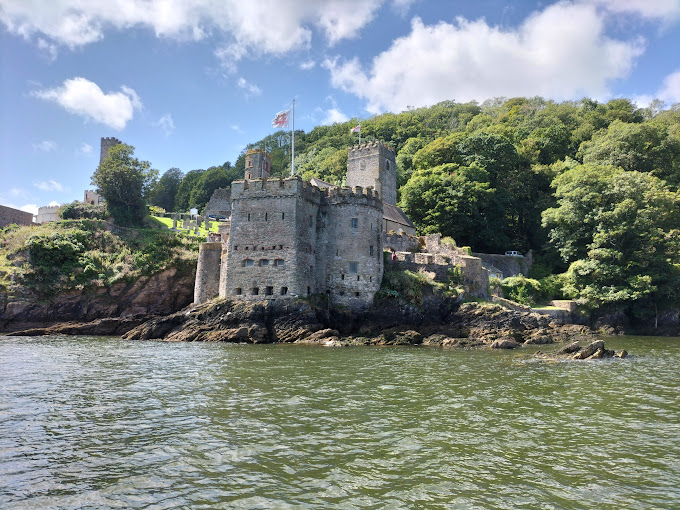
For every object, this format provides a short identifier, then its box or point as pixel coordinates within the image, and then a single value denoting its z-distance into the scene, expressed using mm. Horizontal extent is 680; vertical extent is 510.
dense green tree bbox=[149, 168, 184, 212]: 103812
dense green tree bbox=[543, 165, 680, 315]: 42719
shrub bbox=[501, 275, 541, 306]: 44875
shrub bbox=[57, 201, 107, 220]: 51750
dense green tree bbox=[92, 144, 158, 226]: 52656
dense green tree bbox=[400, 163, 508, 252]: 56062
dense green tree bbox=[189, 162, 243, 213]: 92688
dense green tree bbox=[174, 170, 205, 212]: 97812
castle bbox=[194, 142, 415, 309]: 37688
